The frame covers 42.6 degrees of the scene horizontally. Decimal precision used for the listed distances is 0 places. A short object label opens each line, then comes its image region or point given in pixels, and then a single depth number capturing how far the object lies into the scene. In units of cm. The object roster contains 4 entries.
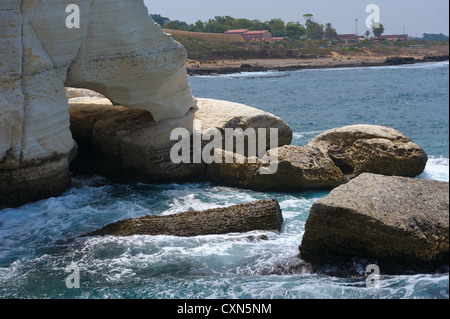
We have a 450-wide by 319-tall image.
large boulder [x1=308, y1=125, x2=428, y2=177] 1281
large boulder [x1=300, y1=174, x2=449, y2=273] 771
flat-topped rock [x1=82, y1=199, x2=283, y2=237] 993
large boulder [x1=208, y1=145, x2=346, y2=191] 1253
